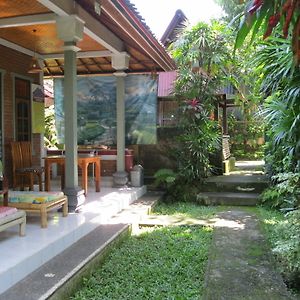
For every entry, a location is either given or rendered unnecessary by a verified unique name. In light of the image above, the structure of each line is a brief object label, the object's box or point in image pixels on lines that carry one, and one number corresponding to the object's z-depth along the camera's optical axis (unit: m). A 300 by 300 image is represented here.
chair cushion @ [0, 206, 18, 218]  3.65
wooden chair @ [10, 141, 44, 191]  6.53
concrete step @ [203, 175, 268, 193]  8.34
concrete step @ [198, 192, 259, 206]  7.73
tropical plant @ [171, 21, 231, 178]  8.55
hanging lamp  6.66
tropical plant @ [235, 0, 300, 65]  1.41
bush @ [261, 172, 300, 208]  5.11
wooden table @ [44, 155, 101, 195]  6.31
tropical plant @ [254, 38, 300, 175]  4.35
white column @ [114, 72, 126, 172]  8.14
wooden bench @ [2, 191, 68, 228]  4.41
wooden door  7.43
